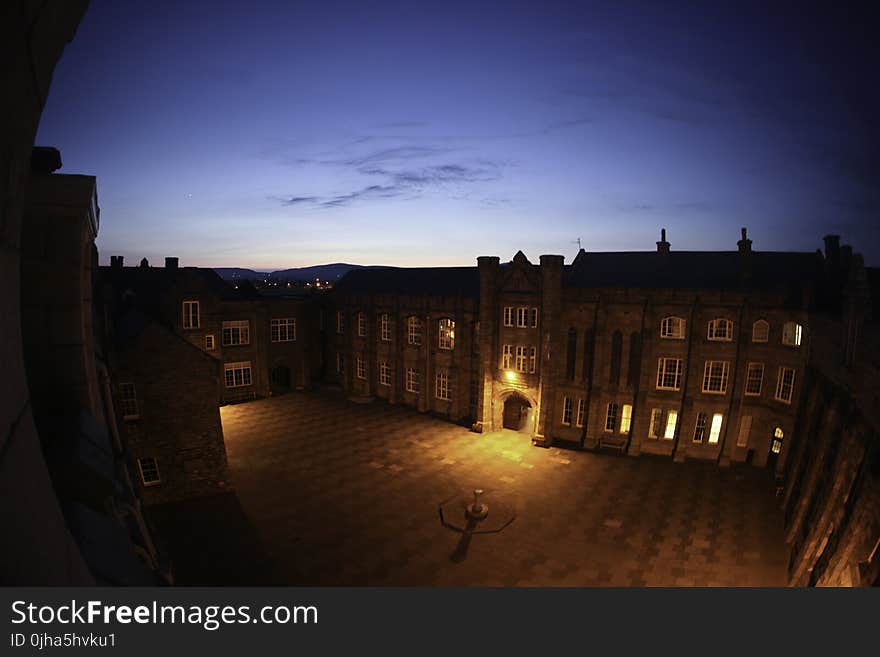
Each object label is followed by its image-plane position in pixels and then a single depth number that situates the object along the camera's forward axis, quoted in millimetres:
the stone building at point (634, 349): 26016
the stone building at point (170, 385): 19734
